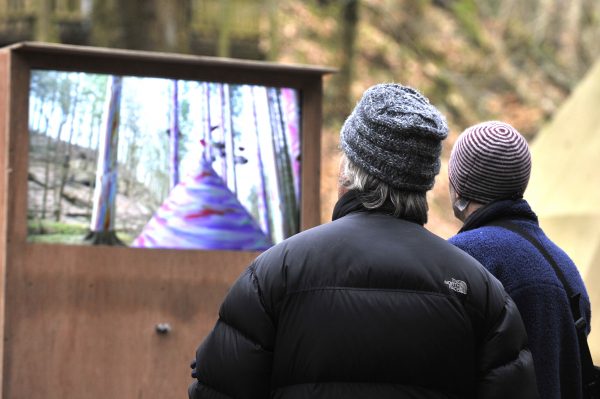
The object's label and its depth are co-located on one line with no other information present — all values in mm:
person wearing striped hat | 5344
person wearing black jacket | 4258
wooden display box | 7801
